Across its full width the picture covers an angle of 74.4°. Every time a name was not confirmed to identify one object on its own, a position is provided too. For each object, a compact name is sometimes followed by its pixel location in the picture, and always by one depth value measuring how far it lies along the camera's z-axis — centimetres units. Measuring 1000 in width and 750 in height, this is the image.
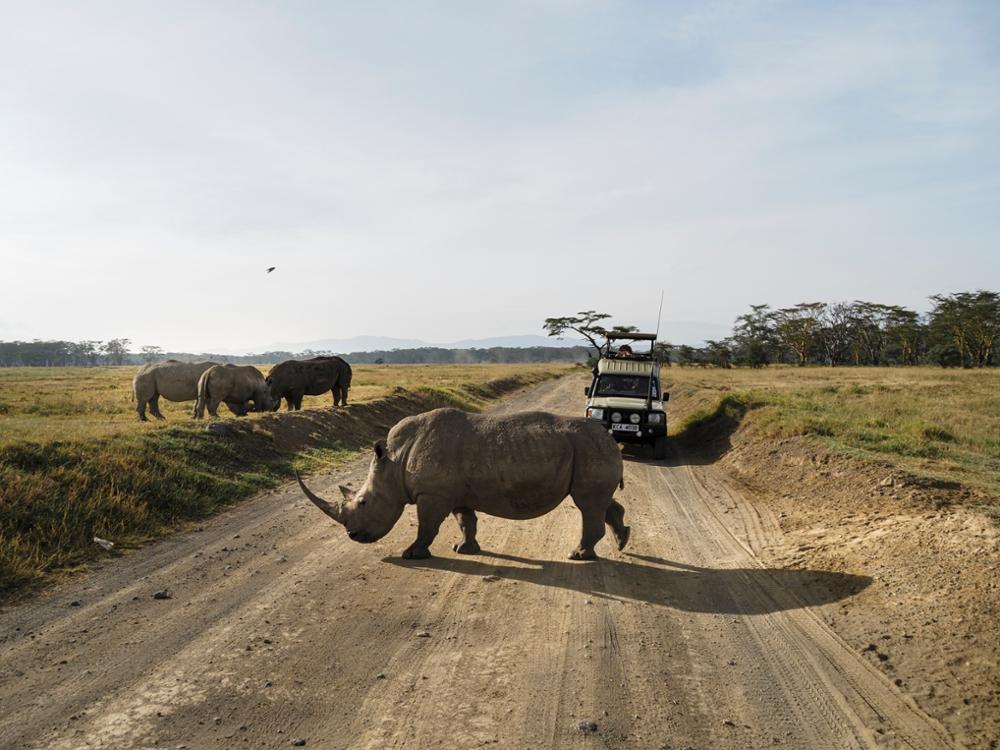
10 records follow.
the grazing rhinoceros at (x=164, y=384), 2059
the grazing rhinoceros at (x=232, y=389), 1955
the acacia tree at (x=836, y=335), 7138
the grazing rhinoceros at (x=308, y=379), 2342
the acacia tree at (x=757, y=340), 7500
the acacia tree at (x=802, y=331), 7144
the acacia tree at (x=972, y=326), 5497
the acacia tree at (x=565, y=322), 5821
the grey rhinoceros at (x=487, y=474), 818
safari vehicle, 1641
